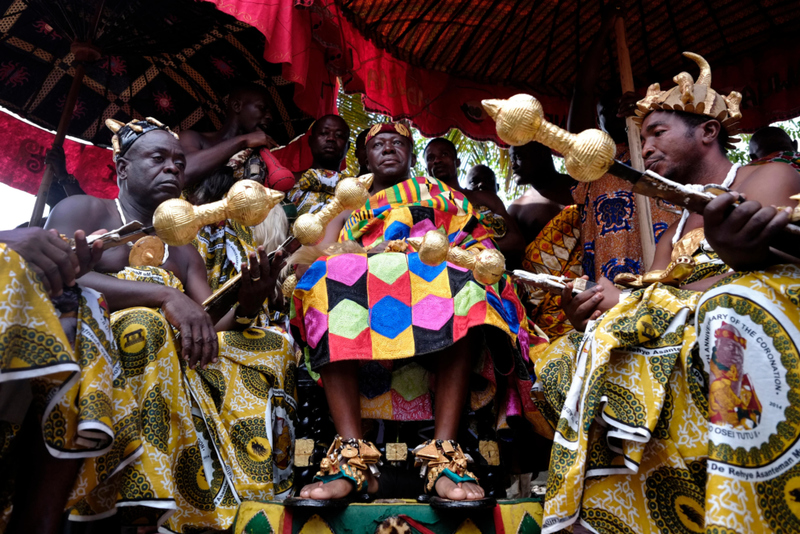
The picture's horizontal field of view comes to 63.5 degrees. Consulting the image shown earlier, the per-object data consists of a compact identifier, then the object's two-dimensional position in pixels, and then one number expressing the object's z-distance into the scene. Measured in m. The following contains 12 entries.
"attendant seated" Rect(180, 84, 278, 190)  3.65
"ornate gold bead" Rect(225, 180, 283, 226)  1.80
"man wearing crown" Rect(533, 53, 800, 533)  1.59
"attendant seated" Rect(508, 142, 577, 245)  4.58
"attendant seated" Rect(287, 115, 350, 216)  4.12
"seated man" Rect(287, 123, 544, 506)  2.40
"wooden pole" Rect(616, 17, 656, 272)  3.26
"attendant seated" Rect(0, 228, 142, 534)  1.71
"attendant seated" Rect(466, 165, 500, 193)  4.84
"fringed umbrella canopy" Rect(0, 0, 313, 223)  3.52
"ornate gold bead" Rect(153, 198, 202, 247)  1.75
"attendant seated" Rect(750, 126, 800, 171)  4.39
